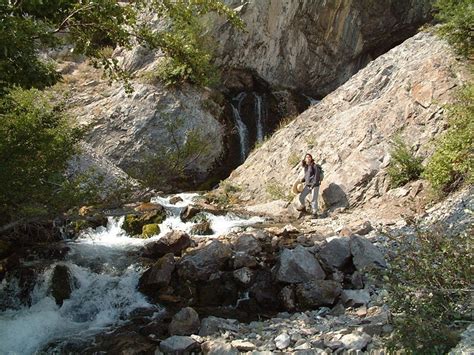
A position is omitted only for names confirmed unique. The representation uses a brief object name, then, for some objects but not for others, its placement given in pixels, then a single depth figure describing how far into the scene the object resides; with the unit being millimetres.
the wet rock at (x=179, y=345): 6154
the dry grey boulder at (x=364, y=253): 8020
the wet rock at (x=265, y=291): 7855
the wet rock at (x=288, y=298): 7570
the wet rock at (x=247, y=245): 9172
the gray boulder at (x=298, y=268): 7977
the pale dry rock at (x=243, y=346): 5962
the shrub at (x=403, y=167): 11312
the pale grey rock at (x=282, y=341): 5919
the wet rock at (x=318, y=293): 7379
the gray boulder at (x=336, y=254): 8438
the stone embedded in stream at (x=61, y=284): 8125
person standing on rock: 12727
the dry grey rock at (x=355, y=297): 7008
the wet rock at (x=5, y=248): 8961
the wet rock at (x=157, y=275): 8430
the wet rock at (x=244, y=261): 8648
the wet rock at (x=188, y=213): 12809
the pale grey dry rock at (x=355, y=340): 5289
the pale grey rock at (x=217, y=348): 5857
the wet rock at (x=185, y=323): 6809
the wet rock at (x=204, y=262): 8492
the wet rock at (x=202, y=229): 11633
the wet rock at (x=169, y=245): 9812
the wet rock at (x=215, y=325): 6645
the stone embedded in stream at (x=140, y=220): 11945
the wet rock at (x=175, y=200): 14889
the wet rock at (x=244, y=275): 8266
